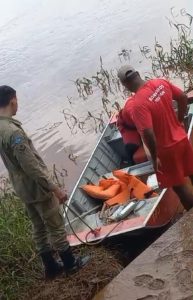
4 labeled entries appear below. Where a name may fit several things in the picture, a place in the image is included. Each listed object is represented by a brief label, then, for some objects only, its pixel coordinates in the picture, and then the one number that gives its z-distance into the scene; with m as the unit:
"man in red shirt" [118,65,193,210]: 3.92
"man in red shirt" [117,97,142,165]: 5.69
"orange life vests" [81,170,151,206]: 5.34
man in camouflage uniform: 3.57
